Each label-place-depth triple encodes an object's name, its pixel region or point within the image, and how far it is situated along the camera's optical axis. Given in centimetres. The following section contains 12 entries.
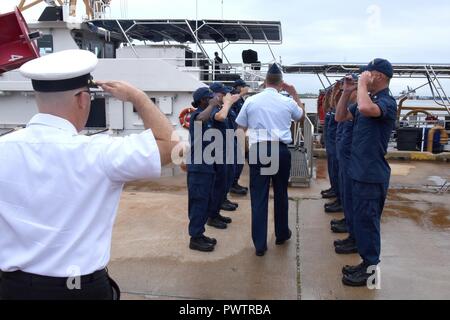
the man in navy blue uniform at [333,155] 558
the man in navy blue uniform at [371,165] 338
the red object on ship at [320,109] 1240
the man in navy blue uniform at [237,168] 682
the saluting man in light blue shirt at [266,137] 413
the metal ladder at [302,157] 724
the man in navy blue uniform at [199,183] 431
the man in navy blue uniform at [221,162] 444
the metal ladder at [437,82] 1097
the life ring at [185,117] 881
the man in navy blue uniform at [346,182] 420
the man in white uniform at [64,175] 143
